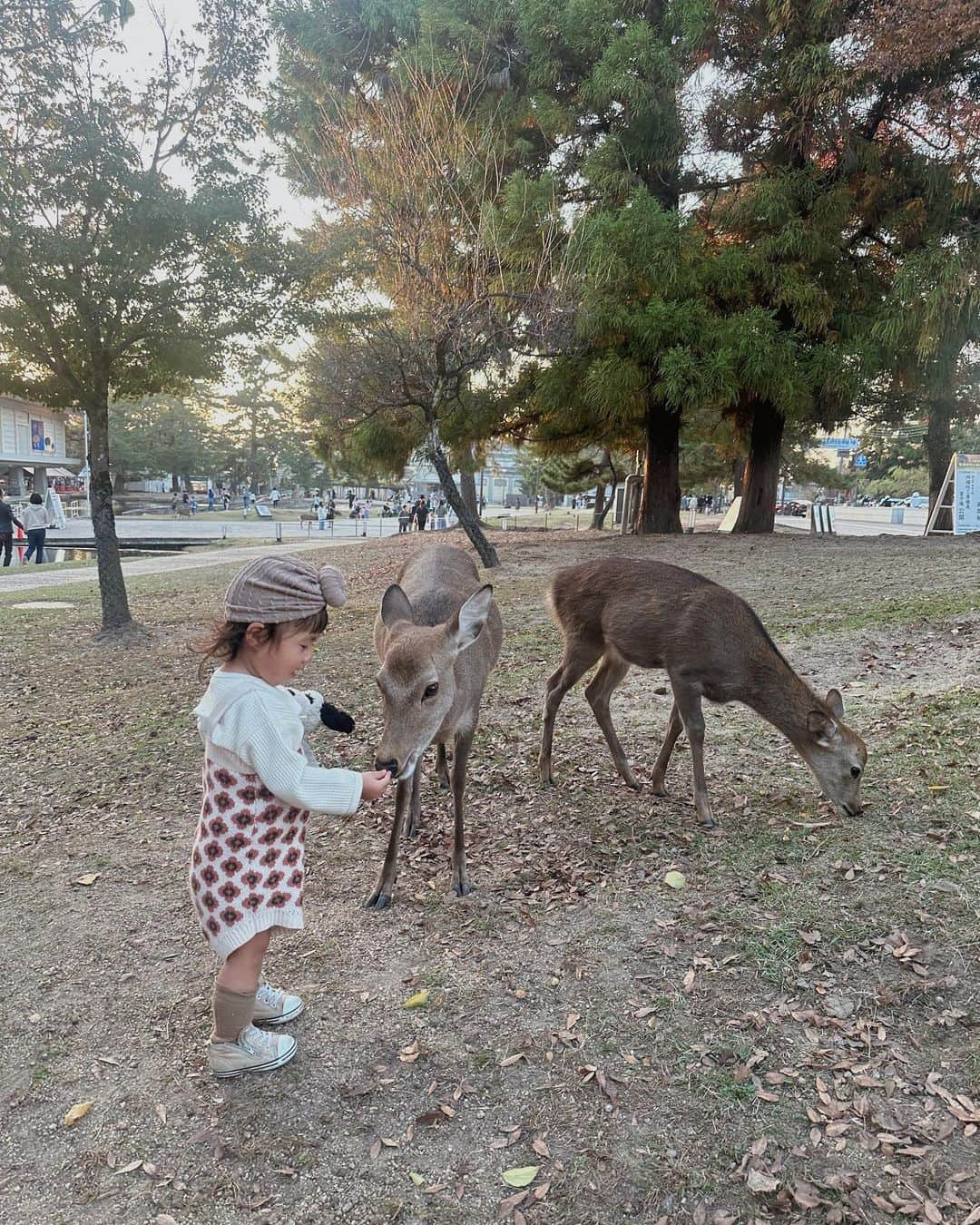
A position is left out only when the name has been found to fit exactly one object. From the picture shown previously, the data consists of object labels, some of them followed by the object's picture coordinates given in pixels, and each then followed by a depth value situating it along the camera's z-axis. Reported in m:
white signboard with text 16.66
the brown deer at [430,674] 3.26
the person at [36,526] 20.67
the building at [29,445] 41.59
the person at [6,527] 20.08
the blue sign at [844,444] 60.12
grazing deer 4.49
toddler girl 2.53
